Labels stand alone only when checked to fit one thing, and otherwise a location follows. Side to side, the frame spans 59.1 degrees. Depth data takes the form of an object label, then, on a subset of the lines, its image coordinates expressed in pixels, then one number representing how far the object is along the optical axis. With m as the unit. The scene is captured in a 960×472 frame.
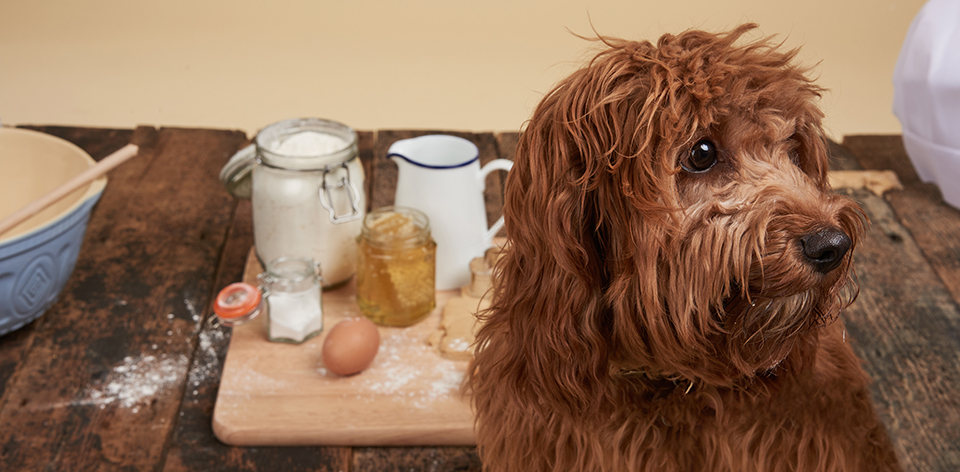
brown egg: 1.34
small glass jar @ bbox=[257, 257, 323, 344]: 1.42
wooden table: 1.26
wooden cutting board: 1.26
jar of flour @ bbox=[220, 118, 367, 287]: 1.50
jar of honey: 1.46
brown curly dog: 0.79
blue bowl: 1.35
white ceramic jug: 1.53
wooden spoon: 1.37
